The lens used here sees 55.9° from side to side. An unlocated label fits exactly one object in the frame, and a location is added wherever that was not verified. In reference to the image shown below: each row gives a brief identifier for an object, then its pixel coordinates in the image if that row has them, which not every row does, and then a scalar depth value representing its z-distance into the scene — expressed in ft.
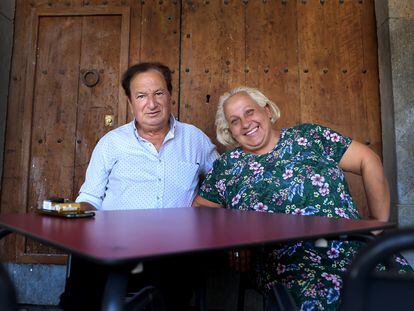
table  1.71
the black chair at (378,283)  1.41
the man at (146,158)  5.12
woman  3.63
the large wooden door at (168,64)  6.42
